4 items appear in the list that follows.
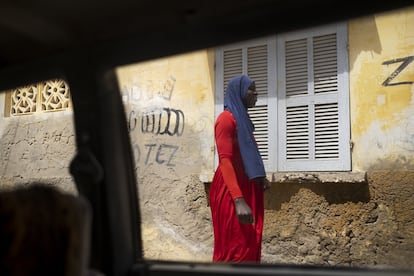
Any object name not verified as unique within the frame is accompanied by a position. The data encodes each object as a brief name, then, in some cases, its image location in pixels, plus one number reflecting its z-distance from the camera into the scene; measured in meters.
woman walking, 3.92
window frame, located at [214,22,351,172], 5.68
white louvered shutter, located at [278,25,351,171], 5.72
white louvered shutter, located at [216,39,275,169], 6.11
